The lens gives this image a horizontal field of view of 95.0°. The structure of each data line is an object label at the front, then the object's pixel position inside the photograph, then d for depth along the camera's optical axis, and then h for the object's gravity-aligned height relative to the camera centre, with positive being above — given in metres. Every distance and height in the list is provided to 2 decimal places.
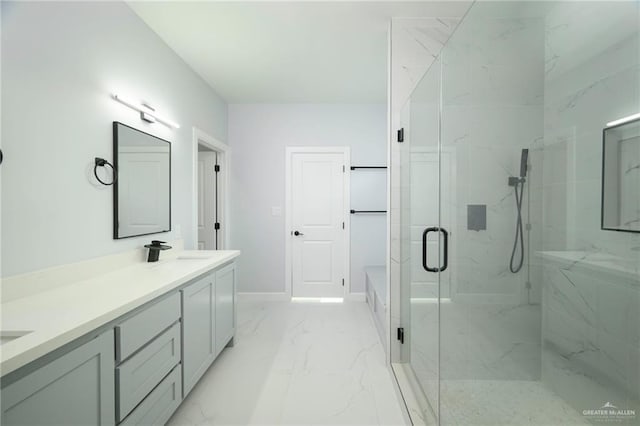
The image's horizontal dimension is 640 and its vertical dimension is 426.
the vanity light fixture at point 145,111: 1.90 +0.70
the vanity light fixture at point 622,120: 0.61 +0.20
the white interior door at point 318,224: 3.95 -0.21
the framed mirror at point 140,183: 1.91 +0.18
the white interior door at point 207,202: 3.82 +0.07
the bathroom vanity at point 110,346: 0.87 -0.54
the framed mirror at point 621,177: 0.62 +0.07
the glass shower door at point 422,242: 1.57 -0.20
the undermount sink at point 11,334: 0.98 -0.43
